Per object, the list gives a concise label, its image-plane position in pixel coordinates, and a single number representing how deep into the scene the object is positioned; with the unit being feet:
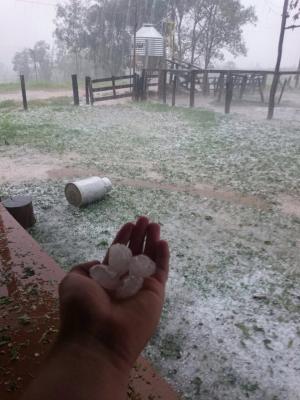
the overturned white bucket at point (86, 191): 14.62
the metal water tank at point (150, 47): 63.05
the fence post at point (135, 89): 45.96
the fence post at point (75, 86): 40.45
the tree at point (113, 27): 75.27
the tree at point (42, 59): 102.99
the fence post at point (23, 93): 36.43
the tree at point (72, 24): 81.35
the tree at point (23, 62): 109.19
